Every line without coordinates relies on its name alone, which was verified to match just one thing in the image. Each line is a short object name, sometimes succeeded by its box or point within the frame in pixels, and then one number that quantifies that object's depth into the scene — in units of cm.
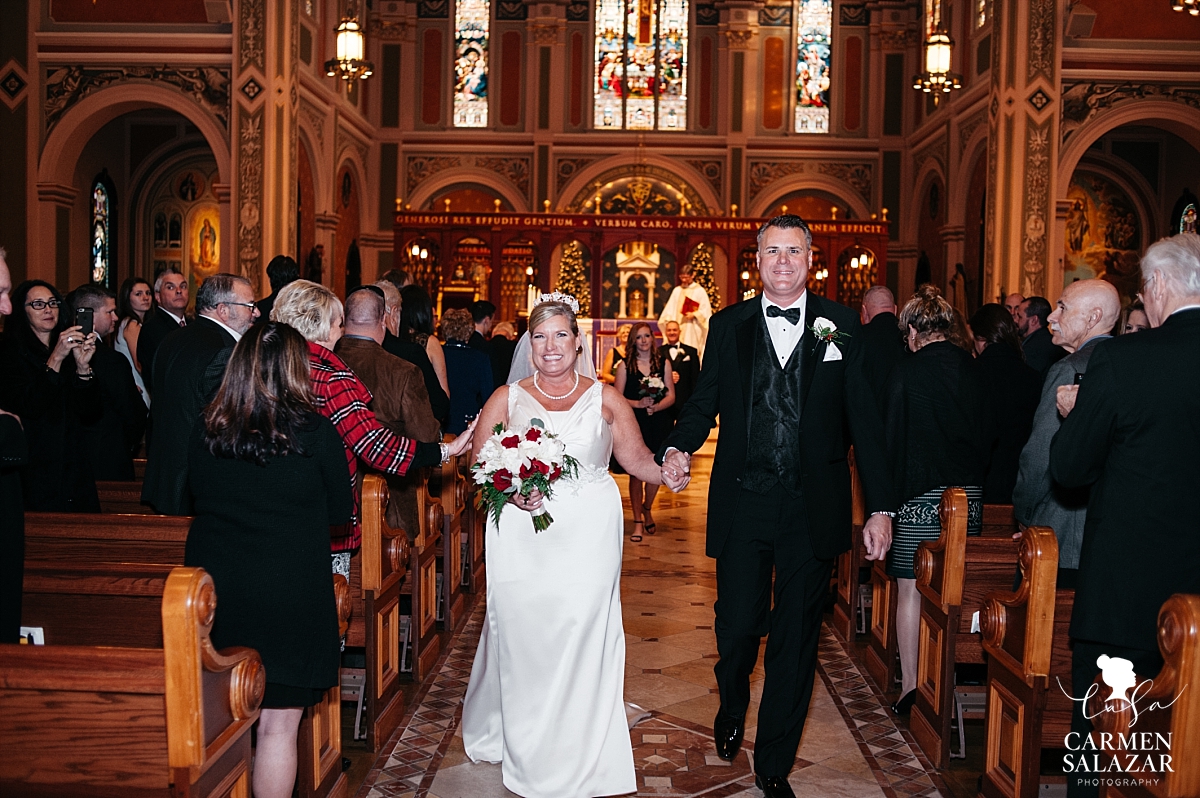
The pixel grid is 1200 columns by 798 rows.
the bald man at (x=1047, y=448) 388
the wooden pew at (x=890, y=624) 564
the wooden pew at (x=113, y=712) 250
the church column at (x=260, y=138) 1407
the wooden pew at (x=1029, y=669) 366
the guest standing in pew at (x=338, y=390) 401
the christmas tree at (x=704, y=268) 2052
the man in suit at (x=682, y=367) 991
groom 399
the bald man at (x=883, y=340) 645
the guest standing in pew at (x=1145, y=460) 296
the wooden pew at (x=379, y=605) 468
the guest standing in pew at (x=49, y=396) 436
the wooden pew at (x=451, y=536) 653
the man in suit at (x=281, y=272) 681
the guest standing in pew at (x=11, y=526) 299
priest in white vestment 1503
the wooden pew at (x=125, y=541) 393
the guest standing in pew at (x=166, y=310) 678
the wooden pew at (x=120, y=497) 541
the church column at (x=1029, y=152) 1361
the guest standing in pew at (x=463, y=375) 786
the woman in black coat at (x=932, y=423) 494
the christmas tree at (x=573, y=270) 2059
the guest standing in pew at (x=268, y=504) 308
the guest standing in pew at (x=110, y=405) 557
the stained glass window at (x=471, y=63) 2197
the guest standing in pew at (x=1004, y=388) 577
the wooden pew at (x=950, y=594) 454
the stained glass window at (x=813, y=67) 2202
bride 405
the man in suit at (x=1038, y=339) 720
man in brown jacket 534
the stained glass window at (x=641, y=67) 2214
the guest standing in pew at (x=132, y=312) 772
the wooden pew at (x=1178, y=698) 246
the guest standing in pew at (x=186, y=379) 453
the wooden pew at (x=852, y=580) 653
